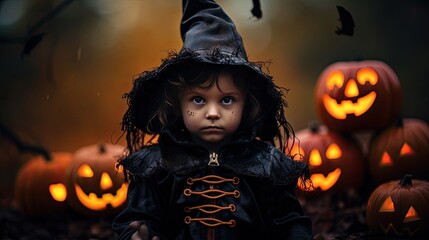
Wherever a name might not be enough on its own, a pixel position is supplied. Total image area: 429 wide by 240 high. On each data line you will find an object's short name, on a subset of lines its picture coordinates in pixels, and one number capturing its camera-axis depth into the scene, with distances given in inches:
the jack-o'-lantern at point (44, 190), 194.2
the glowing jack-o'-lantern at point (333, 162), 186.2
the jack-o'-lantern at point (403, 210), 140.6
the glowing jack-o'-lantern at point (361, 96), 180.9
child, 115.6
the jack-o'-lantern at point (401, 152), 170.6
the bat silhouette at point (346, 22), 135.6
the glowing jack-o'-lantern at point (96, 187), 178.4
